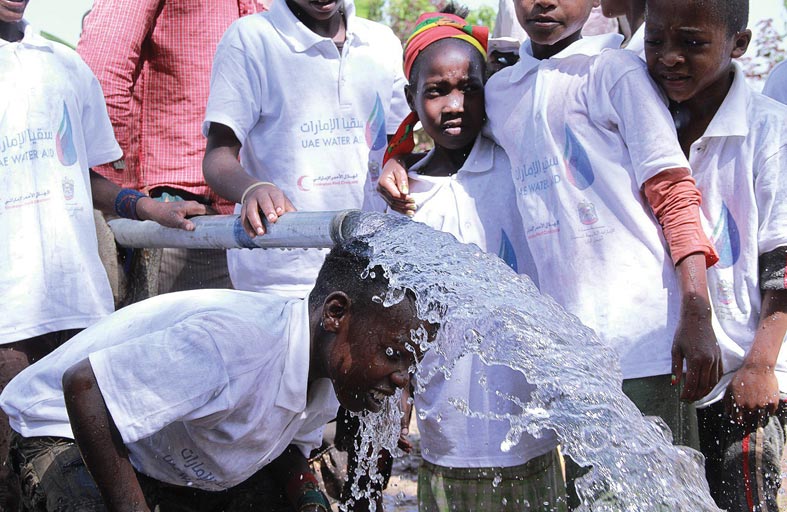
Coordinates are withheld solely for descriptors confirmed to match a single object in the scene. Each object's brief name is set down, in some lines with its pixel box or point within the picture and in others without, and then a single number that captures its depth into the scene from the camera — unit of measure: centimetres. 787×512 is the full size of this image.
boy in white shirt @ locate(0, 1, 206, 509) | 332
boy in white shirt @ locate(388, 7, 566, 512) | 307
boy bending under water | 238
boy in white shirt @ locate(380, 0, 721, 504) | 278
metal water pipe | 283
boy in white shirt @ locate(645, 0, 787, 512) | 280
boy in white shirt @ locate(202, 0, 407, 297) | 359
